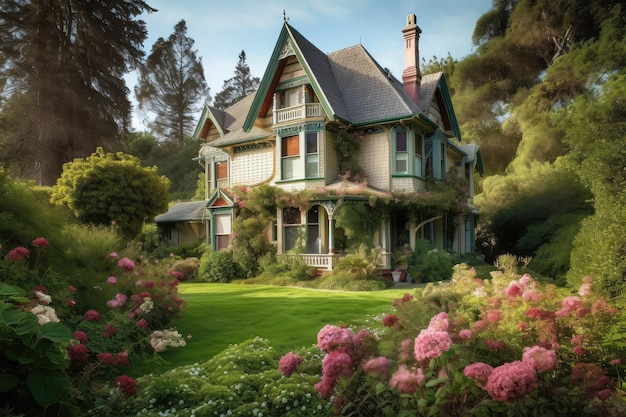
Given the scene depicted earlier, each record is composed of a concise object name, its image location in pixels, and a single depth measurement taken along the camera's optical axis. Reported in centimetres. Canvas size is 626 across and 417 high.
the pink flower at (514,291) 485
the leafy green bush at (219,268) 1752
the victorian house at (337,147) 1719
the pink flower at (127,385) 362
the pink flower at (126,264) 693
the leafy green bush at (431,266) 1573
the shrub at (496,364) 286
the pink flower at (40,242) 558
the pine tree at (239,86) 5600
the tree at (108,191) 1511
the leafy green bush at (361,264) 1470
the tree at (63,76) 2350
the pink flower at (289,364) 349
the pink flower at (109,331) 498
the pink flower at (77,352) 364
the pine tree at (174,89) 5256
